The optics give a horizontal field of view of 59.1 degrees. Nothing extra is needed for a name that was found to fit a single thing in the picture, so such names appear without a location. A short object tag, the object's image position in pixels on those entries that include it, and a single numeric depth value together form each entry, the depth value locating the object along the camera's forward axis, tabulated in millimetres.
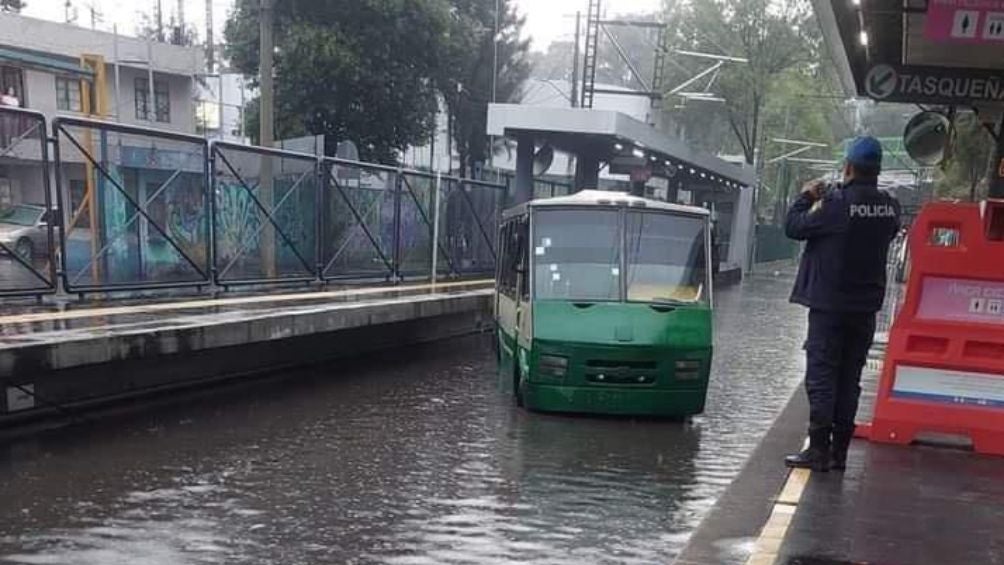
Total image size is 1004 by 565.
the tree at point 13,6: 38966
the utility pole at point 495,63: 37188
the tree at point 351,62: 25188
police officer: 5477
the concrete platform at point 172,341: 7594
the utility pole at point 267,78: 15898
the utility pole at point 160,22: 44719
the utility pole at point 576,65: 26500
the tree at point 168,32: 42594
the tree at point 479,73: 33219
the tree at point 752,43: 41062
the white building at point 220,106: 41312
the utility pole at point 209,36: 42484
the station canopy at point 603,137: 18297
